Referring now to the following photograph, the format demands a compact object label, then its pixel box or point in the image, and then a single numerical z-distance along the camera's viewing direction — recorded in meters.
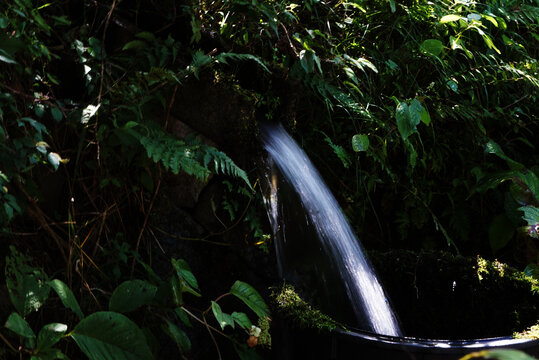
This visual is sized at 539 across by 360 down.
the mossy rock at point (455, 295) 2.02
